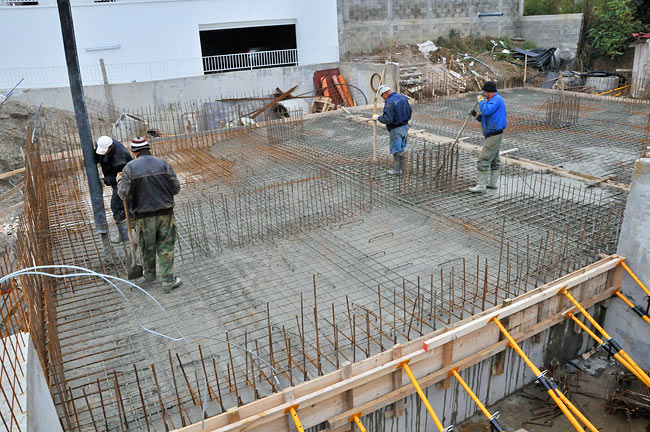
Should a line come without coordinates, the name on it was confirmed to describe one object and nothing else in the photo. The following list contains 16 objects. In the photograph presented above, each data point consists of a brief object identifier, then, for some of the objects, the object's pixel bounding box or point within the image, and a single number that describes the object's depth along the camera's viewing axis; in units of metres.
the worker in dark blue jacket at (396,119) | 7.27
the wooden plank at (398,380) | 3.62
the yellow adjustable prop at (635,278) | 4.72
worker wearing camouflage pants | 4.47
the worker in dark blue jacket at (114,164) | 5.17
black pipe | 4.62
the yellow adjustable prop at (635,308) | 4.71
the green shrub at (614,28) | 16.88
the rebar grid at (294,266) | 3.66
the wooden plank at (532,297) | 3.79
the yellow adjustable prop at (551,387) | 3.50
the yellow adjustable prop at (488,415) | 3.56
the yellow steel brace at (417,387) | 3.38
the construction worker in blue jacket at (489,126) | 6.48
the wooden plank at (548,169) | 6.80
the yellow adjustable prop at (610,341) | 4.27
